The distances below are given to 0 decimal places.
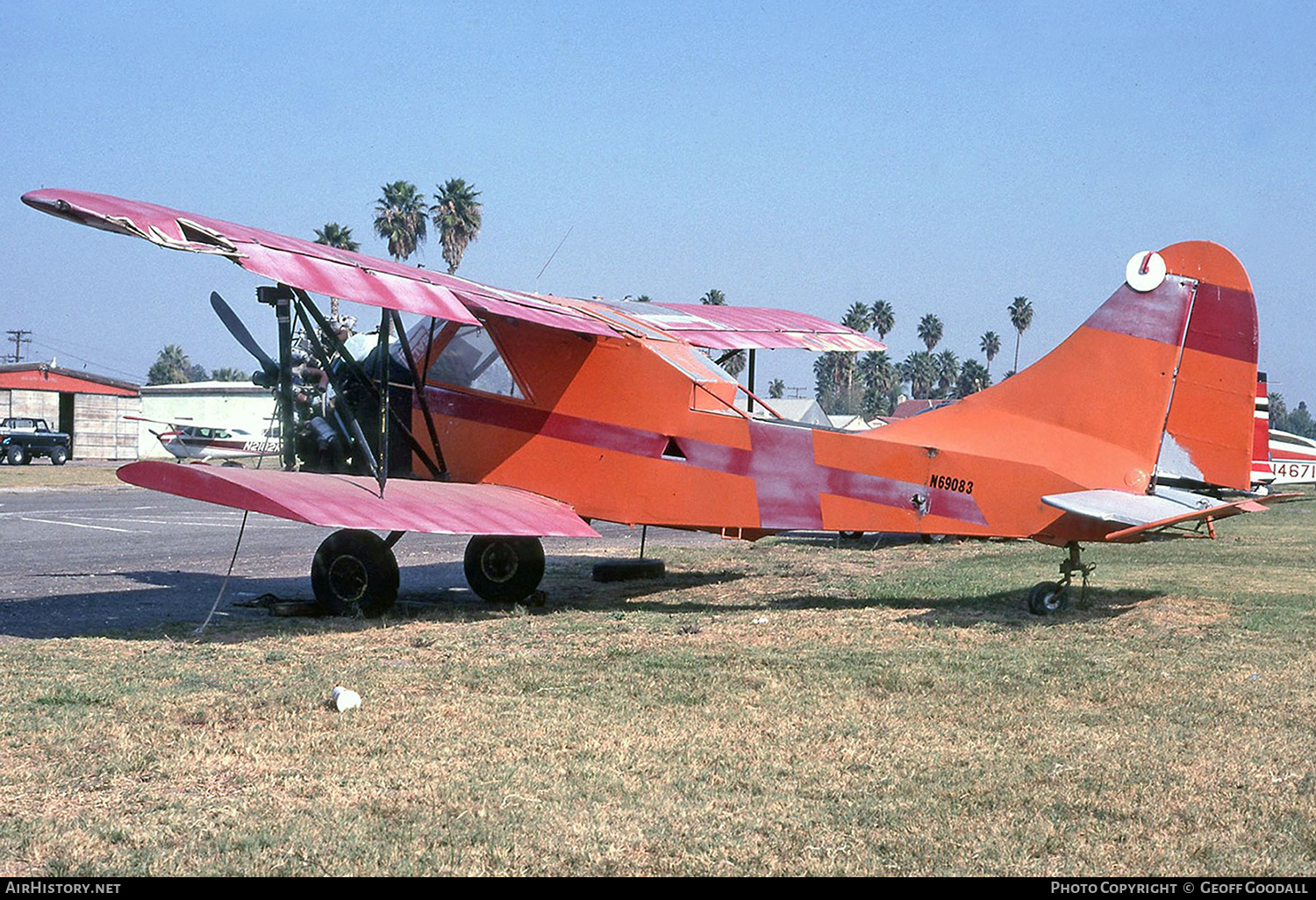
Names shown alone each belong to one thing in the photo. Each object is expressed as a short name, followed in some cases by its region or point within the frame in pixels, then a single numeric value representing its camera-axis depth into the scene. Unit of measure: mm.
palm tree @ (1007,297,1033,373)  131875
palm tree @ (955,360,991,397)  139250
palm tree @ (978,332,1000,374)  144875
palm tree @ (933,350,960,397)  149750
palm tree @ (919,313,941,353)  144875
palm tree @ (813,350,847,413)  138750
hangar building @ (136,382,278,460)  64938
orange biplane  9891
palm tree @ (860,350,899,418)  129862
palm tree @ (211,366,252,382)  138450
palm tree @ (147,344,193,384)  144375
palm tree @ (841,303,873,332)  129125
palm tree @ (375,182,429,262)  66938
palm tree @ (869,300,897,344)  132500
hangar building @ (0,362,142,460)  61406
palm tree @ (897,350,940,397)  160250
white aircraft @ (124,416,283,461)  44094
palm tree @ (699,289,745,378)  95888
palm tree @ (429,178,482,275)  68000
